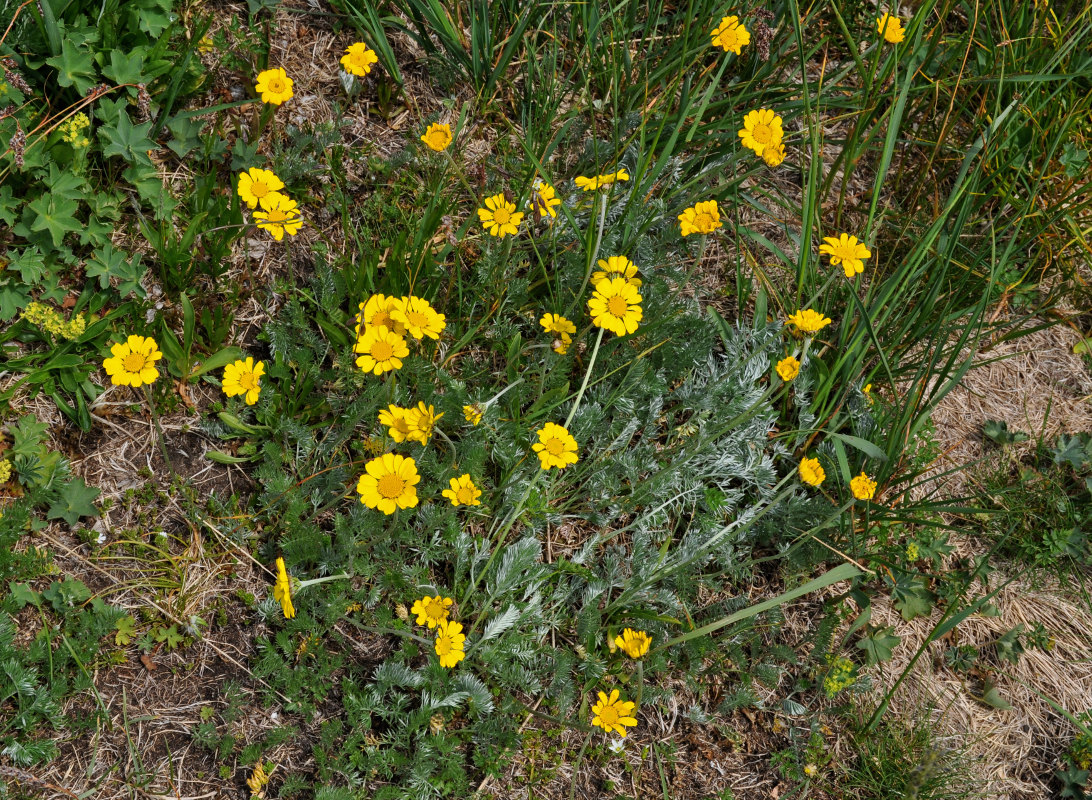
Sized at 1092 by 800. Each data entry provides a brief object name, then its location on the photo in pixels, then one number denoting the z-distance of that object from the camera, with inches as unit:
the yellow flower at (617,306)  86.5
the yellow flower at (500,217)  92.6
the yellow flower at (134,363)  76.6
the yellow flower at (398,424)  79.4
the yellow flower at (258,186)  85.6
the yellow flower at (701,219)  92.4
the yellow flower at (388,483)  74.2
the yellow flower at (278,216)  86.4
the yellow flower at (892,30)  105.7
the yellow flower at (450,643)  78.5
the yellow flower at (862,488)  93.3
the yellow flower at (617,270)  89.1
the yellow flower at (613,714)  81.7
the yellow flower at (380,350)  77.1
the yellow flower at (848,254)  95.3
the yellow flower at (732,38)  101.4
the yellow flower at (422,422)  78.9
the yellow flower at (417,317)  79.2
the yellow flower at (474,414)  83.7
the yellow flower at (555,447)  81.7
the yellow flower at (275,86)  89.8
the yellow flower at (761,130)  93.8
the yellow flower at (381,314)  80.2
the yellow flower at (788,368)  93.9
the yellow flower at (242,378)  83.4
